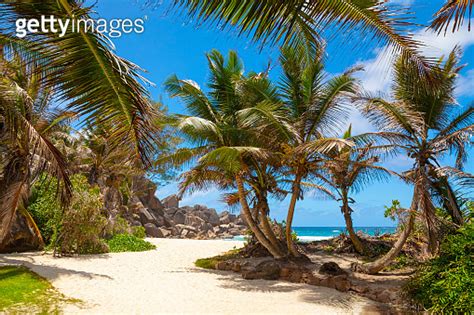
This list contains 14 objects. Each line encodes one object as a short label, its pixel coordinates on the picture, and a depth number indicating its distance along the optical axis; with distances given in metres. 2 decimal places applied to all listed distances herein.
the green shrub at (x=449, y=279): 6.51
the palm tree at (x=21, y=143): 6.75
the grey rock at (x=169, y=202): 45.26
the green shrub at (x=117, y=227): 17.95
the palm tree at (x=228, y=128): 11.55
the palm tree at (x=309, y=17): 3.21
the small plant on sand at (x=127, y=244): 17.45
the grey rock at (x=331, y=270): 10.12
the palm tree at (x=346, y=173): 11.73
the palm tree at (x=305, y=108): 10.73
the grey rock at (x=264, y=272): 10.73
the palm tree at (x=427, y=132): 8.70
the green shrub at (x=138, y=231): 21.91
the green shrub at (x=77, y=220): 13.59
